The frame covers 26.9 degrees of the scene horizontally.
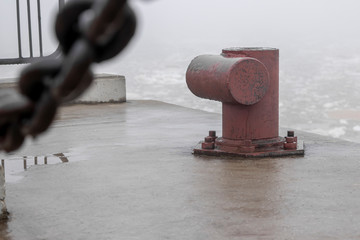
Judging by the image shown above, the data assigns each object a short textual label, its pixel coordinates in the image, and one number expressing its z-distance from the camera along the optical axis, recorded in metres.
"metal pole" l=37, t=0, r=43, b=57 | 5.79
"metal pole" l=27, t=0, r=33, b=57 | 5.81
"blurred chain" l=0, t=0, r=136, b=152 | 0.85
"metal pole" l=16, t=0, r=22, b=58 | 5.77
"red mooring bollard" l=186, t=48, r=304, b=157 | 5.90
